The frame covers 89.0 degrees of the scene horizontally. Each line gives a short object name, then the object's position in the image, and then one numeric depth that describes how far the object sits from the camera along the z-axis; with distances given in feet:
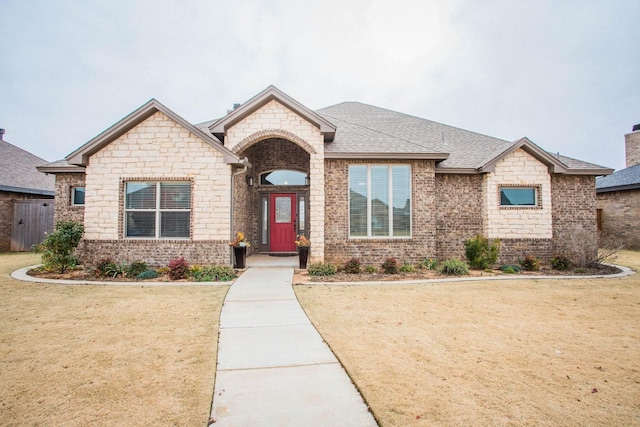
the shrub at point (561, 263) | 34.53
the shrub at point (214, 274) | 28.84
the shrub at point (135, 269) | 29.96
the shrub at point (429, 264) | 34.58
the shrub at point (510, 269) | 33.50
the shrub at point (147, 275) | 29.27
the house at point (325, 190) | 32.89
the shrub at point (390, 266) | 32.07
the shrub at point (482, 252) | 34.27
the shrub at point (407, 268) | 32.83
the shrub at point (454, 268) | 31.94
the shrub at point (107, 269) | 29.71
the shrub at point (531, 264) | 34.42
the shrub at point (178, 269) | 29.14
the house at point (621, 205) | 56.44
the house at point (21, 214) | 52.31
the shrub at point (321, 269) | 30.68
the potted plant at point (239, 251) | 33.59
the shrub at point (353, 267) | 31.99
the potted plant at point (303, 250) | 34.37
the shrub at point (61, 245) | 30.86
